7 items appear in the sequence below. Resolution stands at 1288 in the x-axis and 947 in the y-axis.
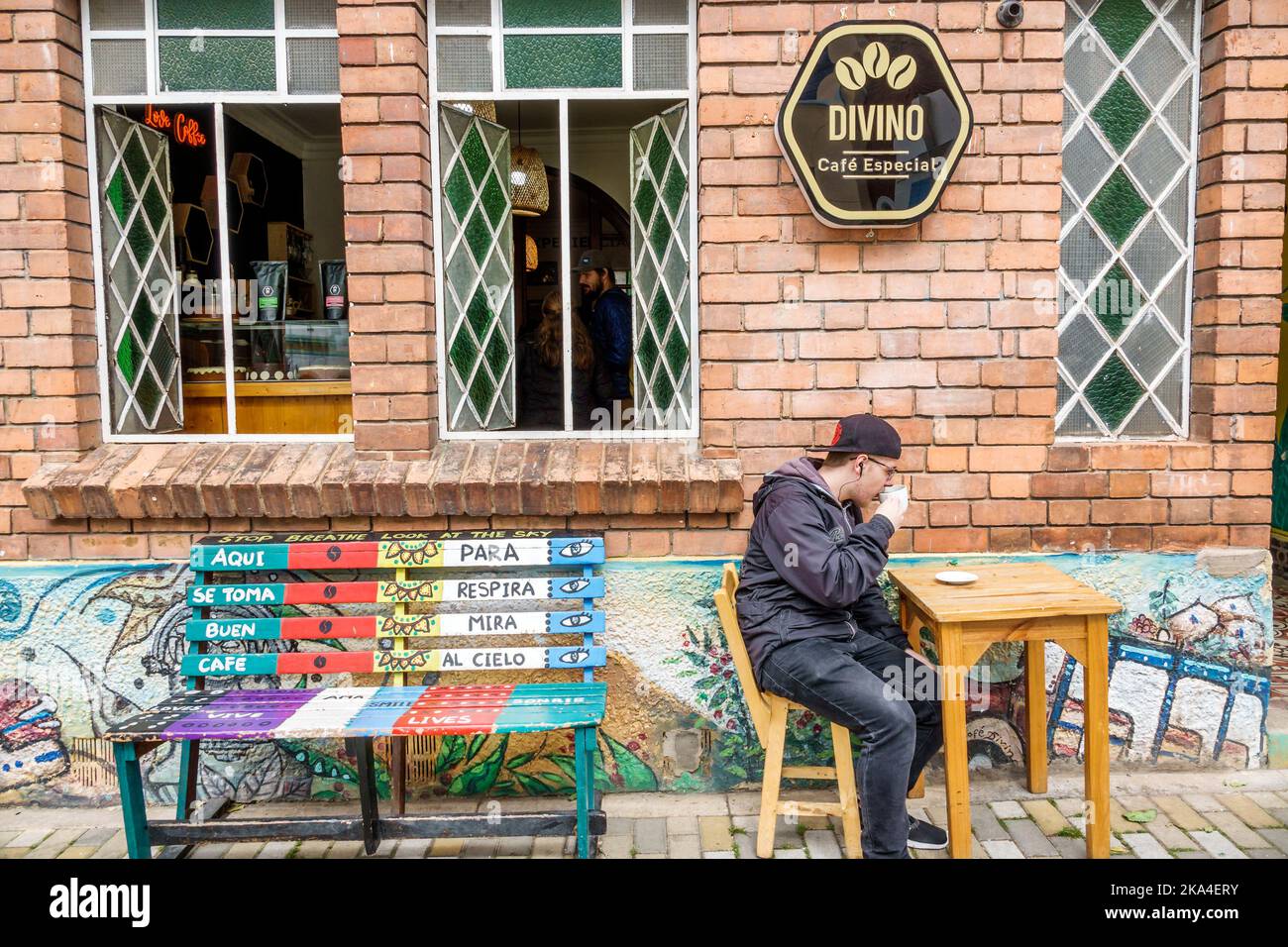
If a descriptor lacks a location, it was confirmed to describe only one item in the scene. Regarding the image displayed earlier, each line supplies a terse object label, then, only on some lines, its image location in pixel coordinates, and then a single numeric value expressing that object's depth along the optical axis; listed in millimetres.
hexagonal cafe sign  3734
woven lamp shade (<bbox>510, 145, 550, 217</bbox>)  5645
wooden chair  3400
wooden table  3279
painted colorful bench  3242
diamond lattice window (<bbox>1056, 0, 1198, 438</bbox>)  4000
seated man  3174
